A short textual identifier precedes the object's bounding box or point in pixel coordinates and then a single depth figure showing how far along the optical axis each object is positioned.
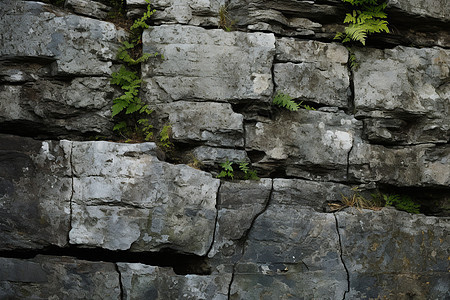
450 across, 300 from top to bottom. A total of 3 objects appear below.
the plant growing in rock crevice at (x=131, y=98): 6.75
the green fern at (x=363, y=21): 7.01
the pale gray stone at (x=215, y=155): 6.67
